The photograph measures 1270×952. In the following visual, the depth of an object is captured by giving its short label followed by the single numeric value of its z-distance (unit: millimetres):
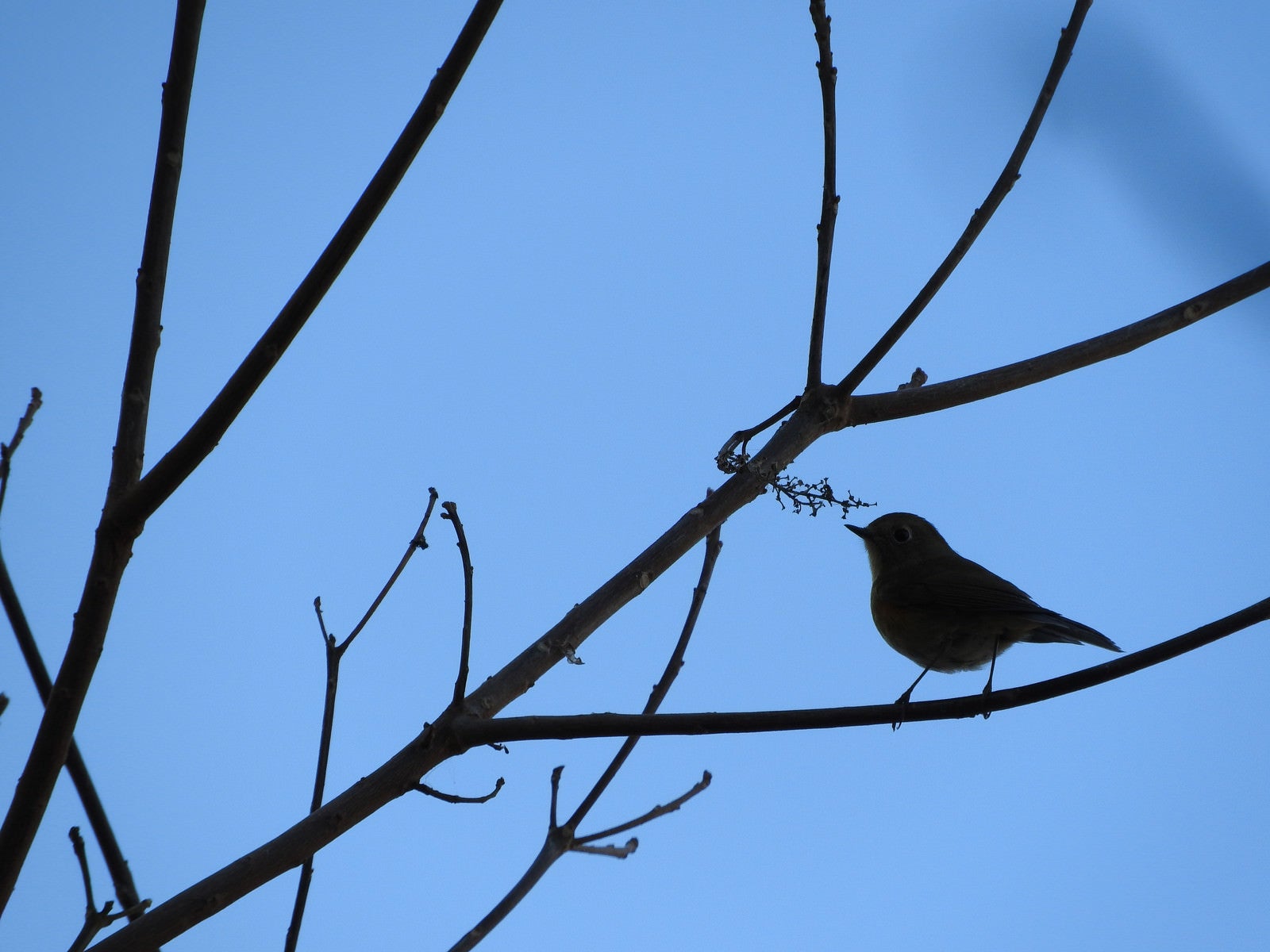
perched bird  6516
